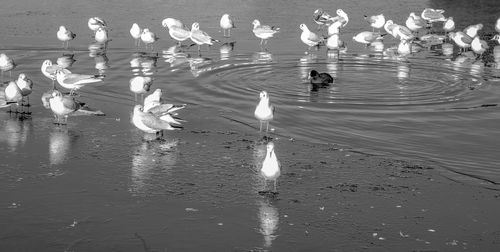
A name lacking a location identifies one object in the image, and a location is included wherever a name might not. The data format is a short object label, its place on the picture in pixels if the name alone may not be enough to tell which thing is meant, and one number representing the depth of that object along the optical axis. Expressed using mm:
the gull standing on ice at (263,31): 29016
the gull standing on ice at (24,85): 18531
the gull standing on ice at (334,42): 28369
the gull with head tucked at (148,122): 15742
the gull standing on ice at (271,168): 12500
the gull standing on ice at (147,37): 27188
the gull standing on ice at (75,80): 19672
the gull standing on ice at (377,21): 33438
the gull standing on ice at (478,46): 28688
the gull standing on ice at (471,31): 31156
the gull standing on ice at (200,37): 27578
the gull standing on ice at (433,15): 35031
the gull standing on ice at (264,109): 16266
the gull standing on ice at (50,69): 21062
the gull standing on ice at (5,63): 21406
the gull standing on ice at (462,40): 29234
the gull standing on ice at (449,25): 33000
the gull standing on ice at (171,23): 29680
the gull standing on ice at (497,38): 30984
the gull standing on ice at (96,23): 29328
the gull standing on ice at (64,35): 26958
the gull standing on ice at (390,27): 31794
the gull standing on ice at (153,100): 17123
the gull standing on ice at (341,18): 33131
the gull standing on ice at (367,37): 29797
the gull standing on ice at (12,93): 17828
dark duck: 21688
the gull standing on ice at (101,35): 27703
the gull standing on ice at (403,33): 30406
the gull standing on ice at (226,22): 30656
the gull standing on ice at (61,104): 16656
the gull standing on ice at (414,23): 33688
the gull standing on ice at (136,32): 28344
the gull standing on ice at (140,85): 19656
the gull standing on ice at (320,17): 33688
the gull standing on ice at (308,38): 28719
